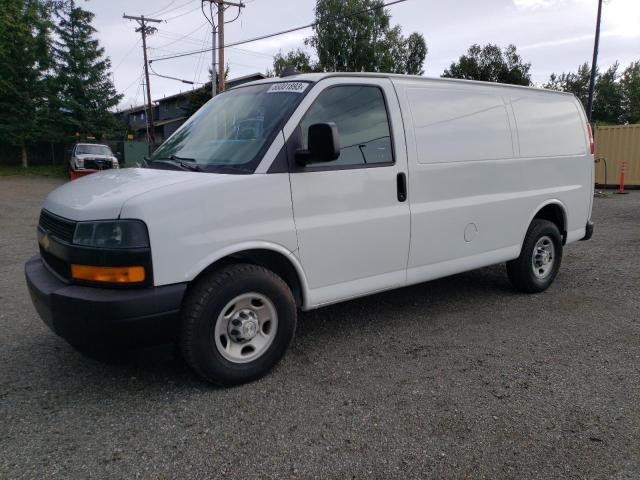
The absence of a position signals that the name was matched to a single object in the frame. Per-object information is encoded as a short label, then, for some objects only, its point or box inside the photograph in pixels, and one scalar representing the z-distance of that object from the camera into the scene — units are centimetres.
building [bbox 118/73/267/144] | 4738
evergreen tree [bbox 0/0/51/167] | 2950
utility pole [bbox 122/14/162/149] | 3472
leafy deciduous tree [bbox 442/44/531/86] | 4275
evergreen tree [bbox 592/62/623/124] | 4619
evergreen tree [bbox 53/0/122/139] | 3212
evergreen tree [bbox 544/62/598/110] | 4352
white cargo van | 291
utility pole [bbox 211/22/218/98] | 2270
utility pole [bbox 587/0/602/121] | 1794
